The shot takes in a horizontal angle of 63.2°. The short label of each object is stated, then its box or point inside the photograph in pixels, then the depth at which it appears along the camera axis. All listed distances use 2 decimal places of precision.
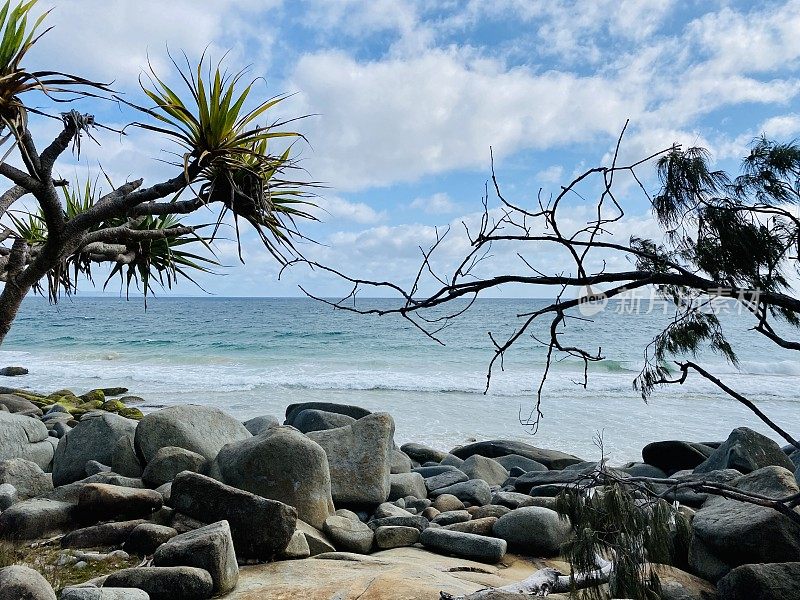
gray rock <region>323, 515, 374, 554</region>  5.34
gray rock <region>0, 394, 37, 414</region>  15.01
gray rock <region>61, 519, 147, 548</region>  4.66
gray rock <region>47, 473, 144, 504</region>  5.32
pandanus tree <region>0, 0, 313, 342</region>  4.02
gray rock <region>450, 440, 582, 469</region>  11.84
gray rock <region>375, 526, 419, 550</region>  5.55
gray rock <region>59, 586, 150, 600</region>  3.29
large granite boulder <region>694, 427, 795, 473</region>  8.58
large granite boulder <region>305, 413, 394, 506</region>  6.80
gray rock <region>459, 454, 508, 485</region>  10.20
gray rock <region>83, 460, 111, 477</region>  6.56
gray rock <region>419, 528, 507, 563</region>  5.48
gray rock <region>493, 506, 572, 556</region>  6.01
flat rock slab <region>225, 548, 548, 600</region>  3.79
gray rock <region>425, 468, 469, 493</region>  9.09
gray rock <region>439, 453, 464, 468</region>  11.19
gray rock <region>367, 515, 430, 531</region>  6.12
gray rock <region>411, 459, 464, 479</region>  10.04
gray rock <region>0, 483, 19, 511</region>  5.44
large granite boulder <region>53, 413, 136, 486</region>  6.89
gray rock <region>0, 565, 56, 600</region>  3.22
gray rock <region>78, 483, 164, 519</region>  5.02
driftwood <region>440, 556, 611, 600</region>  3.58
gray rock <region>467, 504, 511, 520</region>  7.05
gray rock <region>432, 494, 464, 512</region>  7.61
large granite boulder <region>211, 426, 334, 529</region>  5.45
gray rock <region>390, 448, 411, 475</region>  9.09
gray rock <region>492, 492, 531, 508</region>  7.84
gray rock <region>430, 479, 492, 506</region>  8.20
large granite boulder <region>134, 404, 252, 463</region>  6.54
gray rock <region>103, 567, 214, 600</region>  3.72
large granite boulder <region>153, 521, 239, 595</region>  3.87
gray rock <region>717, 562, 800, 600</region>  4.02
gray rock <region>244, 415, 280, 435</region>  11.65
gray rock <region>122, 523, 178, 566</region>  4.56
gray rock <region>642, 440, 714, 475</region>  11.14
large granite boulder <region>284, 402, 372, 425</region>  13.09
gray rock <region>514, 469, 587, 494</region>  9.23
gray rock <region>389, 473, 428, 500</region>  8.09
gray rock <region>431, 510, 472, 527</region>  6.66
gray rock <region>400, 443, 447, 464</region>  12.01
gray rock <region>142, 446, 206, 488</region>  5.92
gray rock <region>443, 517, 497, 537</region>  6.26
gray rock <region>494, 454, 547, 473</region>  11.34
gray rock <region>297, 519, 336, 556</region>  5.05
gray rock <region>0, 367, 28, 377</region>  27.08
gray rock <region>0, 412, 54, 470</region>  7.44
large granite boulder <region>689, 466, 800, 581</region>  4.48
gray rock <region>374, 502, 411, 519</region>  6.61
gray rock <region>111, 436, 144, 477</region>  6.55
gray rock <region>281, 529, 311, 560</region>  4.69
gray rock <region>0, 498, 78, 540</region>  4.80
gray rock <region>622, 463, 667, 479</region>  10.11
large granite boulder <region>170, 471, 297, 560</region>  4.59
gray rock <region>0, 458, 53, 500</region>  6.06
